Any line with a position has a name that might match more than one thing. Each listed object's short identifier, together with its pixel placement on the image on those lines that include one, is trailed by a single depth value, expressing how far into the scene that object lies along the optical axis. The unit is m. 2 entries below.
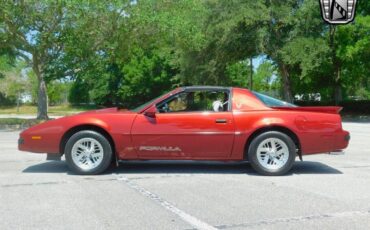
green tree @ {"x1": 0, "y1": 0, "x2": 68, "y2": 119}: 19.58
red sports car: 7.30
